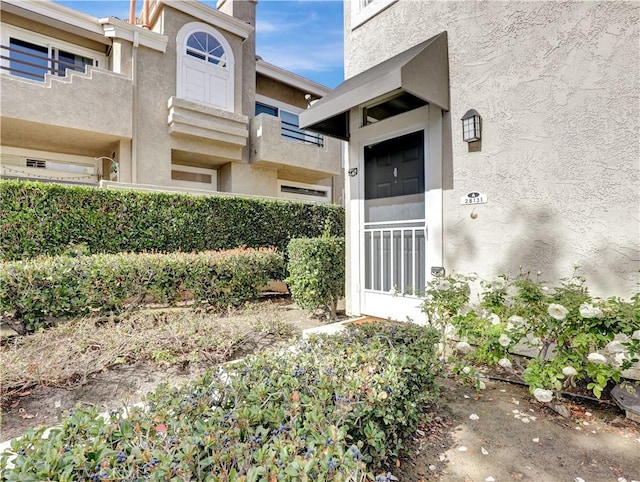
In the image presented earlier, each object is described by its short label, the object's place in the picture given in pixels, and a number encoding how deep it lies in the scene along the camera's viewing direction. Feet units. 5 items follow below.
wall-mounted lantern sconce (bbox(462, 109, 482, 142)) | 14.84
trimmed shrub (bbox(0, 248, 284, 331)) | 16.01
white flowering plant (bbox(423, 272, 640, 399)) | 8.91
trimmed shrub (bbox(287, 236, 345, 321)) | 20.39
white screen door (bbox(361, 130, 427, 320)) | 17.53
